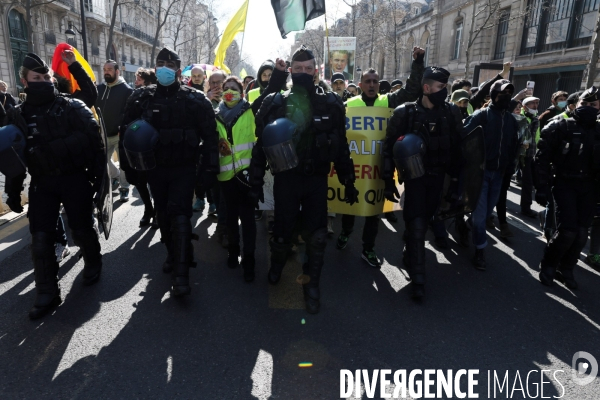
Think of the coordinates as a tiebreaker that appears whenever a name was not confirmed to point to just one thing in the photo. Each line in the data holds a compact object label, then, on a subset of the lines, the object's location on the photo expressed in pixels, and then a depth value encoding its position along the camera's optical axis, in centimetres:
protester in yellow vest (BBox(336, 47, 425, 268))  414
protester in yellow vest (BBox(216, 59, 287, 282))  388
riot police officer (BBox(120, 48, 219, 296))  343
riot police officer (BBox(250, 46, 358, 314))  334
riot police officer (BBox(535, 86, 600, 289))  376
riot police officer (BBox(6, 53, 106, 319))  316
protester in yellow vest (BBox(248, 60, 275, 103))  511
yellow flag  801
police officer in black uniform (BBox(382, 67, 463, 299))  356
